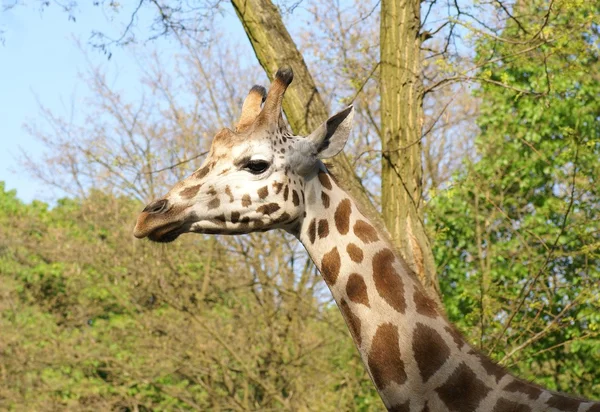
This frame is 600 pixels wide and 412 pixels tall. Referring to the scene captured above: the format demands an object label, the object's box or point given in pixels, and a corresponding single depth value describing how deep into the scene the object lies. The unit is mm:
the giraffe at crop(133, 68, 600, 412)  9109
